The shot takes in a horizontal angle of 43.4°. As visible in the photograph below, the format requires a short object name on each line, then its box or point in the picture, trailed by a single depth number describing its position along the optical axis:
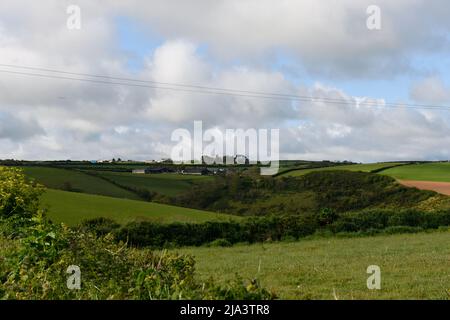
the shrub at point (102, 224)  32.41
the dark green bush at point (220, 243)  32.71
